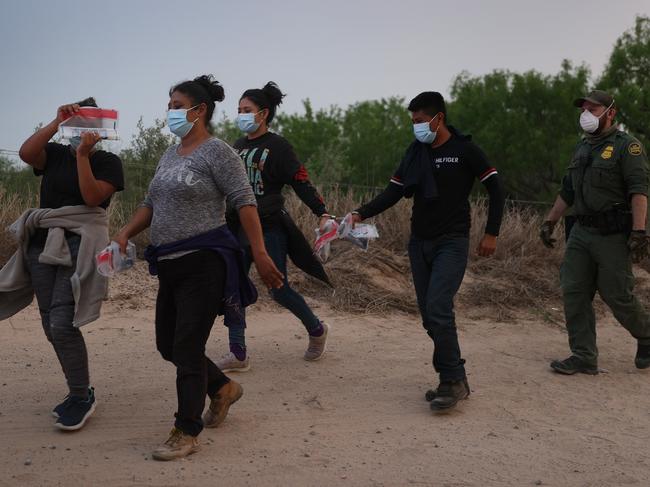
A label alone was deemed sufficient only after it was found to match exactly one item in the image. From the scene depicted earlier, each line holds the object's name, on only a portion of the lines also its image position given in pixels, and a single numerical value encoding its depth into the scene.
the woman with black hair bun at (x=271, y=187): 6.11
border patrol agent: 6.34
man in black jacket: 5.49
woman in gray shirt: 4.42
